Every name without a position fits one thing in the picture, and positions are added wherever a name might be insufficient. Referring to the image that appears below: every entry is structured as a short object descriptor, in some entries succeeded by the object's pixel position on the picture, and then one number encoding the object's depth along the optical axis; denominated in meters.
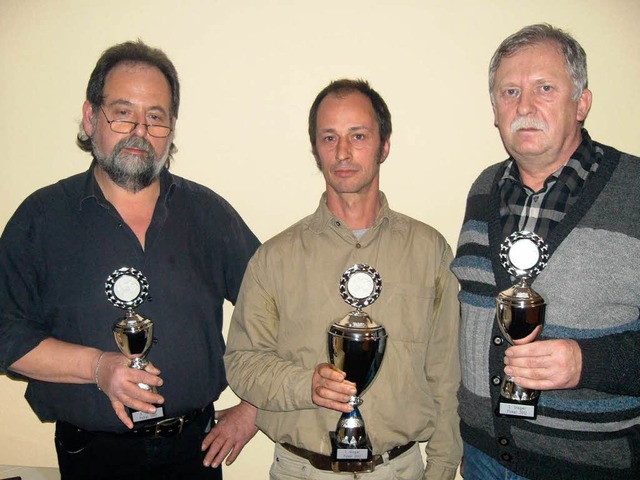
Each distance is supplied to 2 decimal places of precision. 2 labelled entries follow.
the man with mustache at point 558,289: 1.82
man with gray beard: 2.27
